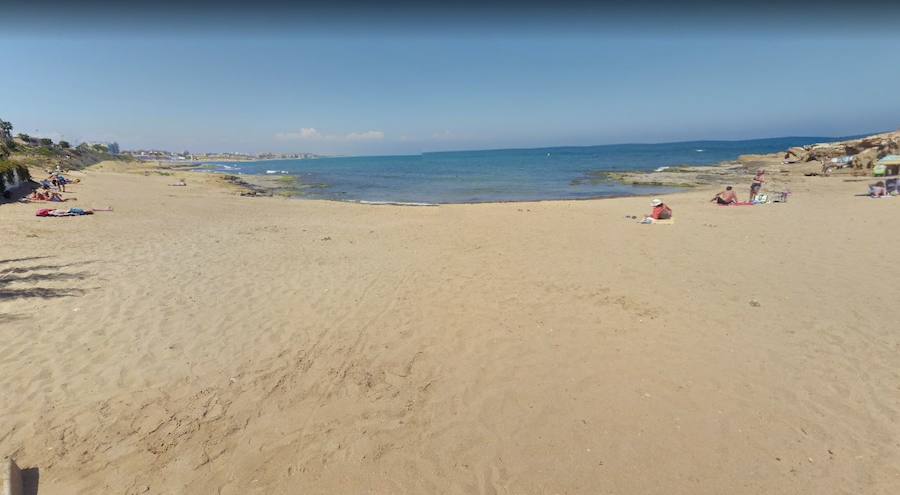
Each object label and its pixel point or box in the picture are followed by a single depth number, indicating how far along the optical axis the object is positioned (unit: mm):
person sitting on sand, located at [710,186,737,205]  18828
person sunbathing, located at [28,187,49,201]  18562
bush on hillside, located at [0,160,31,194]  18428
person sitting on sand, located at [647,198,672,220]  15141
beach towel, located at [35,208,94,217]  14789
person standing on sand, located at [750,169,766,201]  18609
